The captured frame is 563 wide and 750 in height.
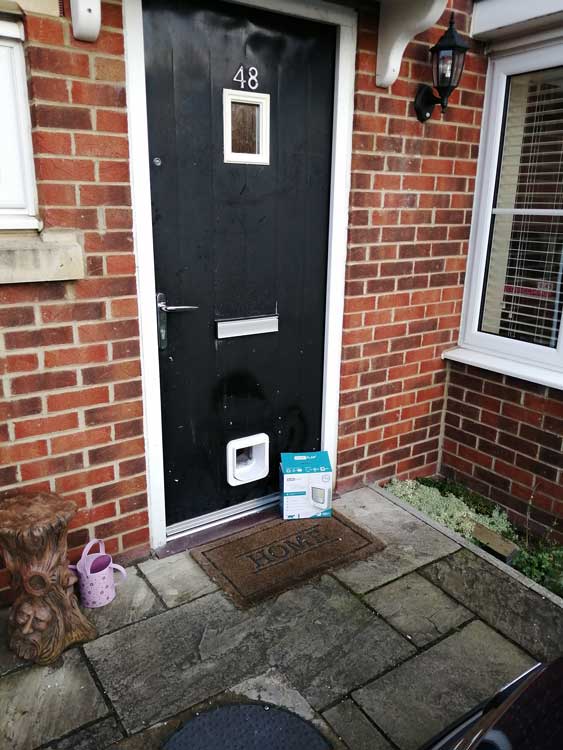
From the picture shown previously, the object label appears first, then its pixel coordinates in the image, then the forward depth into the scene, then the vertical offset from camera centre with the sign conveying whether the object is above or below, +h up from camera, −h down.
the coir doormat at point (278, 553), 2.74 -1.69
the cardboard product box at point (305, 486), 3.24 -1.49
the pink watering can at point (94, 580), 2.55 -1.58
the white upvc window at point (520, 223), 3.29 -0.04
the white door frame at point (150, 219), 2.43 -0.04
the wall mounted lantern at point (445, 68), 2.95 +0.74
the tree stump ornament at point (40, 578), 2.17 -1.39
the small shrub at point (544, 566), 2.88 -1.76
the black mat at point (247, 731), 1.95 -1.73
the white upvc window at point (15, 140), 2.17 +0.25
